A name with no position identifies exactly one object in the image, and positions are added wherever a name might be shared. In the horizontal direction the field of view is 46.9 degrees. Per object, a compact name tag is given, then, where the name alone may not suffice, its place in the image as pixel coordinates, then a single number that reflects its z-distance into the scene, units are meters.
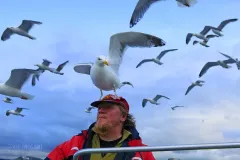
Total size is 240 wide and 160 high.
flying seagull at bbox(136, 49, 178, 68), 11.19
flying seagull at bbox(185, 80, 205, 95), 11.97
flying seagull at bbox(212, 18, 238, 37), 11.08
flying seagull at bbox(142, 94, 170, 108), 11.57
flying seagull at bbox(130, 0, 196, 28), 5.57
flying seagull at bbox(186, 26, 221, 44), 11.64
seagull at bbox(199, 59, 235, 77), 11.21
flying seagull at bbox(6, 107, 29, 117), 11.91
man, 1.71
